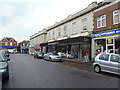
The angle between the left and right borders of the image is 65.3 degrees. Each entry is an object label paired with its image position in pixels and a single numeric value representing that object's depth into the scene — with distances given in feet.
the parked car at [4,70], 15.93
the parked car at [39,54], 63.71
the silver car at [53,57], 46.59
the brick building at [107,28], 36.16
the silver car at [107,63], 20.63
